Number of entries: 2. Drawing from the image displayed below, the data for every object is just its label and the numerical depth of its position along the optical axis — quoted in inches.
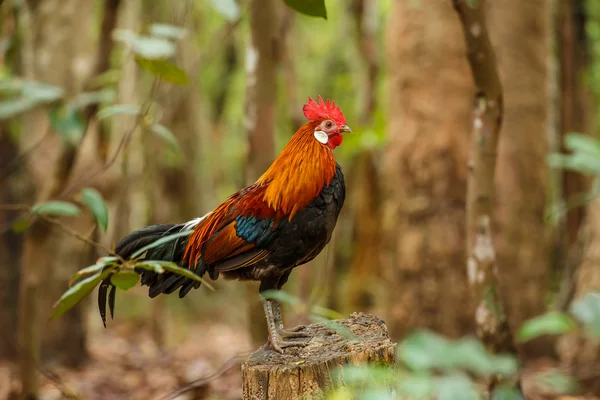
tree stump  195.3
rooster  210.2
